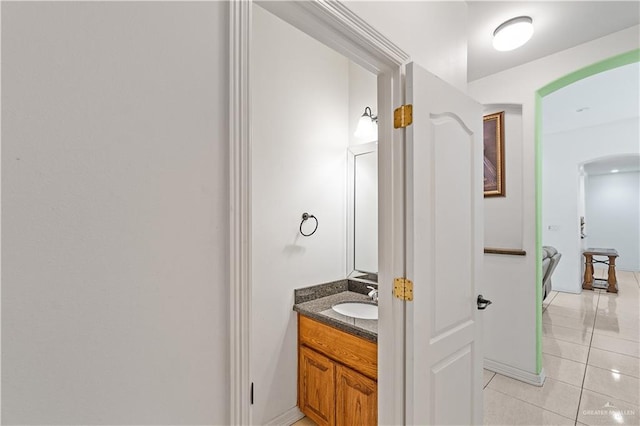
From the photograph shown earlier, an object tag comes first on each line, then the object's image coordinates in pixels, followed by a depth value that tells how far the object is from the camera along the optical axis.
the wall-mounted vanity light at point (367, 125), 2.25
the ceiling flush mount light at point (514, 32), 1.90
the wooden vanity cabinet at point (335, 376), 1.58
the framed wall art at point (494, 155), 2.72
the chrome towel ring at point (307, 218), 2.14
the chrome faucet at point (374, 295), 2.05
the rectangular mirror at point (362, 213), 2.39
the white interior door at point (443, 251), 1.21
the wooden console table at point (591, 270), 5.23
